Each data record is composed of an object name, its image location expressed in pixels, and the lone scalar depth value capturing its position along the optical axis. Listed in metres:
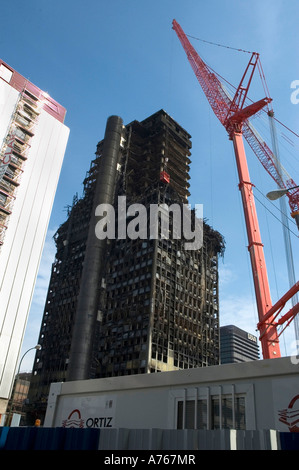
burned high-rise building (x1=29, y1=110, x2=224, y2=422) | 88.94
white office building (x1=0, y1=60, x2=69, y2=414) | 55.59
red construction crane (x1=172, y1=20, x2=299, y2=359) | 39.53
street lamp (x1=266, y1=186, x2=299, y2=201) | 21.22
